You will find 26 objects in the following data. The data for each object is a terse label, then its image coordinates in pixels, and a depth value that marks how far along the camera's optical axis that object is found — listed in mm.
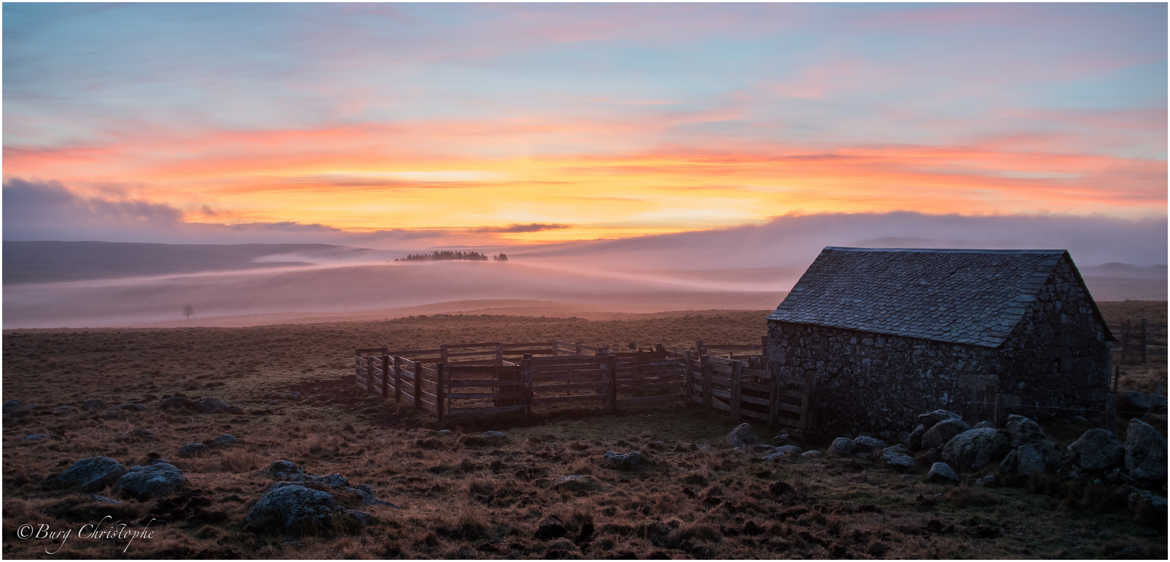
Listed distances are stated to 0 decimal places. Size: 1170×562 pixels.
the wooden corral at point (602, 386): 21250
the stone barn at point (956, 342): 17766
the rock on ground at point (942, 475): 14070
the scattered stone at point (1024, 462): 13584
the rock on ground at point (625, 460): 15641
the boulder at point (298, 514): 10789
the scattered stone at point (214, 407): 23000
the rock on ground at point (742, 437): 18228
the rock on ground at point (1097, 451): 13219
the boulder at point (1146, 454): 12688
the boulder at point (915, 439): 16500
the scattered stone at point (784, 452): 16359
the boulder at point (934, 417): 16828
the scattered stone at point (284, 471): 13992
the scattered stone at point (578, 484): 13883
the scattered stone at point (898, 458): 15141
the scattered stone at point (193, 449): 16734
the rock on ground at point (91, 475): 12805
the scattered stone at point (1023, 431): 14586
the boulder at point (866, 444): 16766
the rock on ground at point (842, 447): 16719
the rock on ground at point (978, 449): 14516
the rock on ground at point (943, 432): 15883
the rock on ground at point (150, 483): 12289
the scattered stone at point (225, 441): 17766
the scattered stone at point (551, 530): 11125
